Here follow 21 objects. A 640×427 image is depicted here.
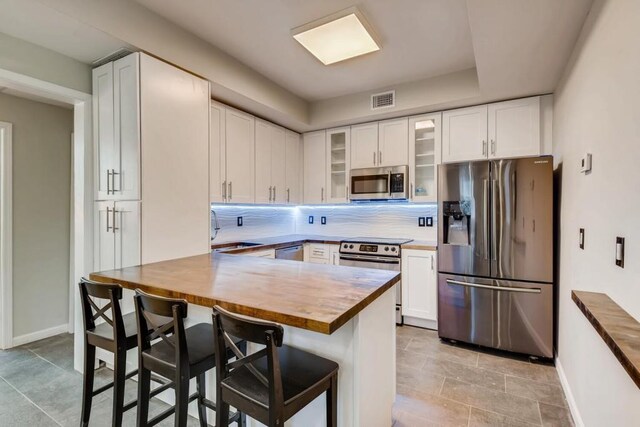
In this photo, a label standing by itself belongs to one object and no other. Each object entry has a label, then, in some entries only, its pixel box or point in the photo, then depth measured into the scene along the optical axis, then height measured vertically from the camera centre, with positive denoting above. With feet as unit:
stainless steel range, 11.14 -1.56
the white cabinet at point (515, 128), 9.68 +2.72
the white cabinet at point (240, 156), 10.50 +2.02
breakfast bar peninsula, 3.95 -1.23
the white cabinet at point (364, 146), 12.47 +2.75
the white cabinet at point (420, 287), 10.61 -2.63
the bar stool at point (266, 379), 3.30 -2.09
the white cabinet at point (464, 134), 10.50 +2.74
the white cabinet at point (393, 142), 11.87 +2.75
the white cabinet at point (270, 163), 11.82 +1.99
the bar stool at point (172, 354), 4.03 -2.06
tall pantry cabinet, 6.93 +1.24
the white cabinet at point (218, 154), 9.83 +1.91
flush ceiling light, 7.00 +4.33
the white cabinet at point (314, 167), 13.70 +2.04
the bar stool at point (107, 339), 4.72 -2.04
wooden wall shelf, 2.70 -1.24
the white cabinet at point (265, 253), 10.68 -1.44
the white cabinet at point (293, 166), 13.38 +2.06
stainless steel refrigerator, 8.35 -1.20
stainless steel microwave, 11.72 +1.15
